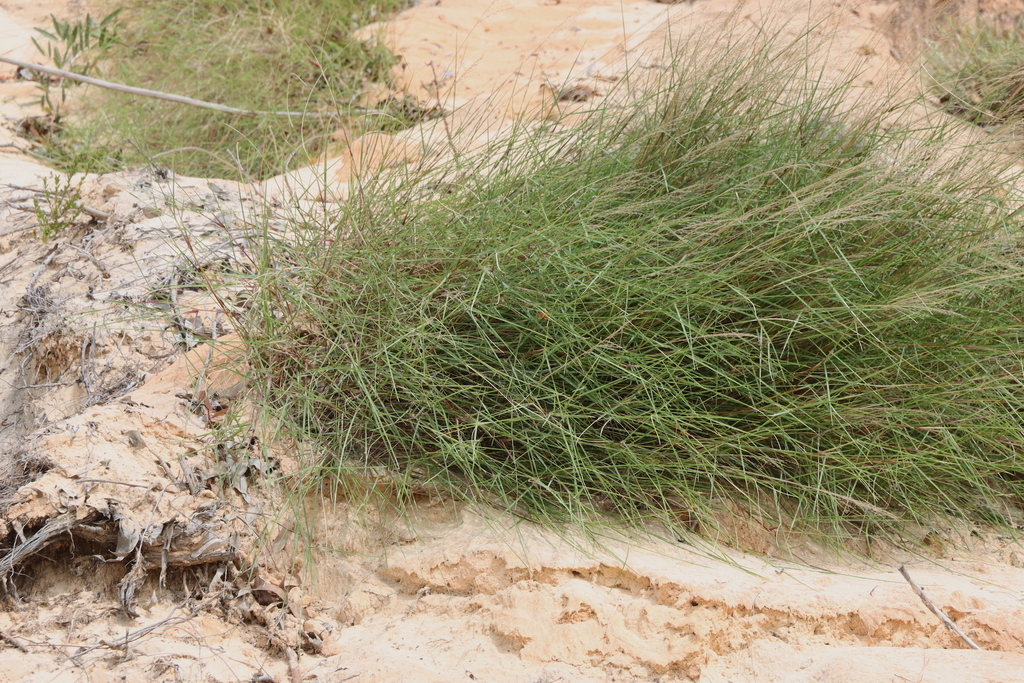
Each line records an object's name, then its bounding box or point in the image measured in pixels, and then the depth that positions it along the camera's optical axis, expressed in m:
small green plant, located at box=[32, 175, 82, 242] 4.63
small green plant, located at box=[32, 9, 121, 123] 6.25
